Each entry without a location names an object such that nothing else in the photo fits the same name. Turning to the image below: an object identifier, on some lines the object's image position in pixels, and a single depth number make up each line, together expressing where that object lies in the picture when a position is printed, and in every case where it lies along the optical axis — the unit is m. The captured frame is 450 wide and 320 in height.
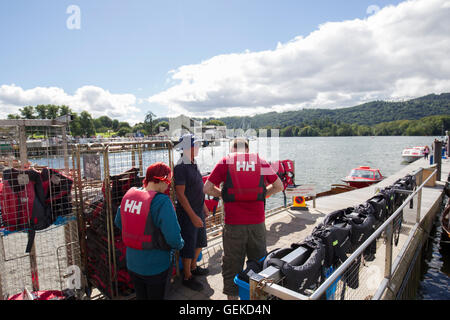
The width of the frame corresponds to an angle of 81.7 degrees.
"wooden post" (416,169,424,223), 5.63
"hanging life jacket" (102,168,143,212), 3.30
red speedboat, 15.77
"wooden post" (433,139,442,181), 12.67
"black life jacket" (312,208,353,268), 2.62
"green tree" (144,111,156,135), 91.39
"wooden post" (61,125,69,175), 3.28
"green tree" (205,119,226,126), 106.50
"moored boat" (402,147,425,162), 38.62
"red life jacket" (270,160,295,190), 7.50
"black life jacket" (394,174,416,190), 5.71
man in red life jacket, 2.91
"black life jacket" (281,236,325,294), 2.01
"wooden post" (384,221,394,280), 3.23
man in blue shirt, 3.21
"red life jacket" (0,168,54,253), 2.70
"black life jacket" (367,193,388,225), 3.96
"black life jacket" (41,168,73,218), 2.96
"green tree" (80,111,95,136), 88.89
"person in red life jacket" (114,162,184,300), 2.21
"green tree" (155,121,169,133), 118.66
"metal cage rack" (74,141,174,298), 3.20
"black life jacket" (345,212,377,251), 3.15
